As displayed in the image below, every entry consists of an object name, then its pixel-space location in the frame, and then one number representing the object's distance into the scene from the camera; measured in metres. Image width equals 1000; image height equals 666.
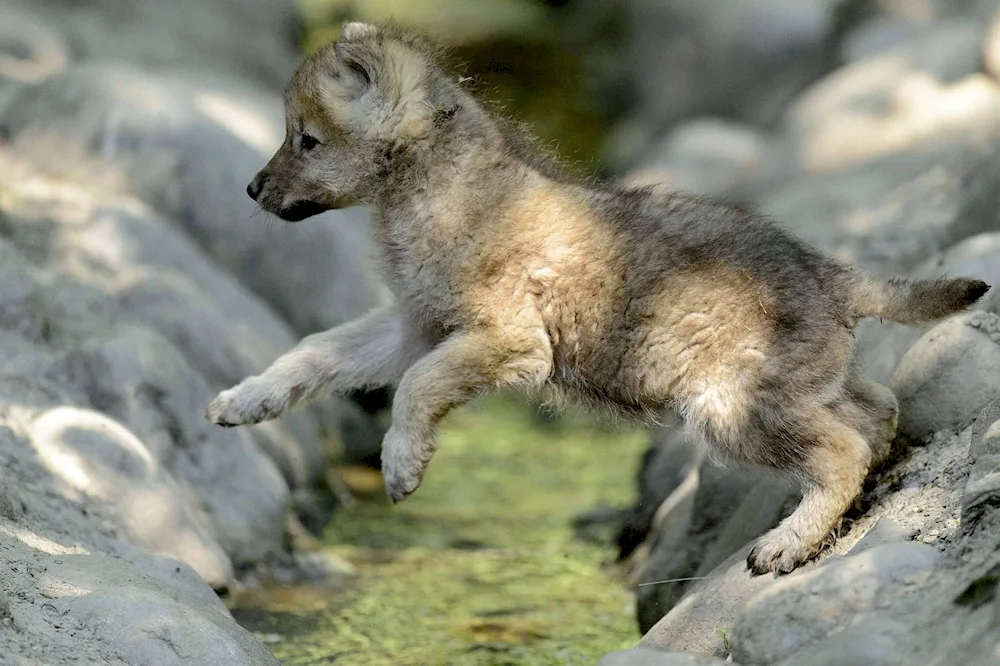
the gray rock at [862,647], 6.78
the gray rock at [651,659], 7.47
